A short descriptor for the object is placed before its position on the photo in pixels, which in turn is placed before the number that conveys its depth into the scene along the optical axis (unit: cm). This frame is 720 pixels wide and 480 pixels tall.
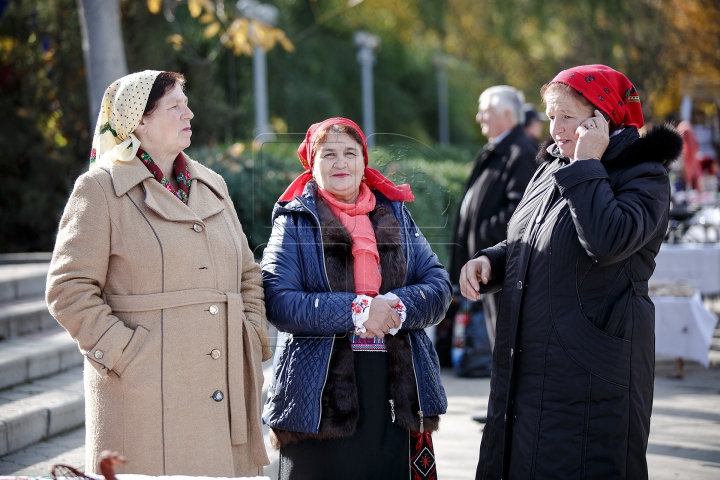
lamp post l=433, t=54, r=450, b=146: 2685
